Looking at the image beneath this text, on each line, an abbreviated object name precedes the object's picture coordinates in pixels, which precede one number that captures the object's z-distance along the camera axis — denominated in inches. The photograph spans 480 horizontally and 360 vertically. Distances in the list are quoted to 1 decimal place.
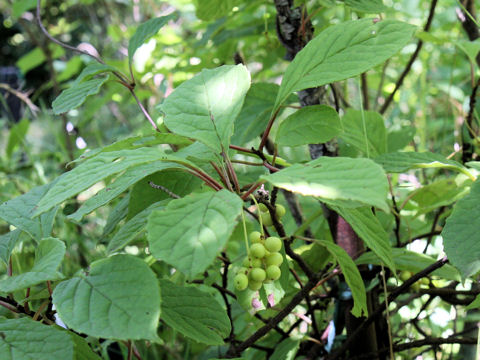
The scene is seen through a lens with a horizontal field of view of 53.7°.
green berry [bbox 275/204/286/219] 21.1
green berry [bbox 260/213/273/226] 21.3
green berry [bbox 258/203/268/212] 21.4
